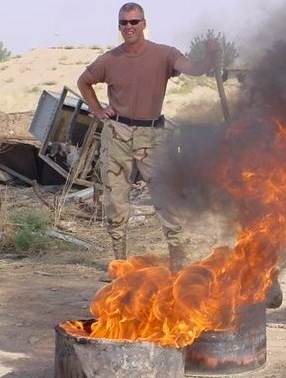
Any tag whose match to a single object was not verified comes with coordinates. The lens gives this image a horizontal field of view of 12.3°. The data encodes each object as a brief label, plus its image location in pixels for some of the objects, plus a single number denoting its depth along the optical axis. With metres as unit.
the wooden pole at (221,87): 9.65
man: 11.49
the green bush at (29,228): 14.91
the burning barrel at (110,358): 7.14
